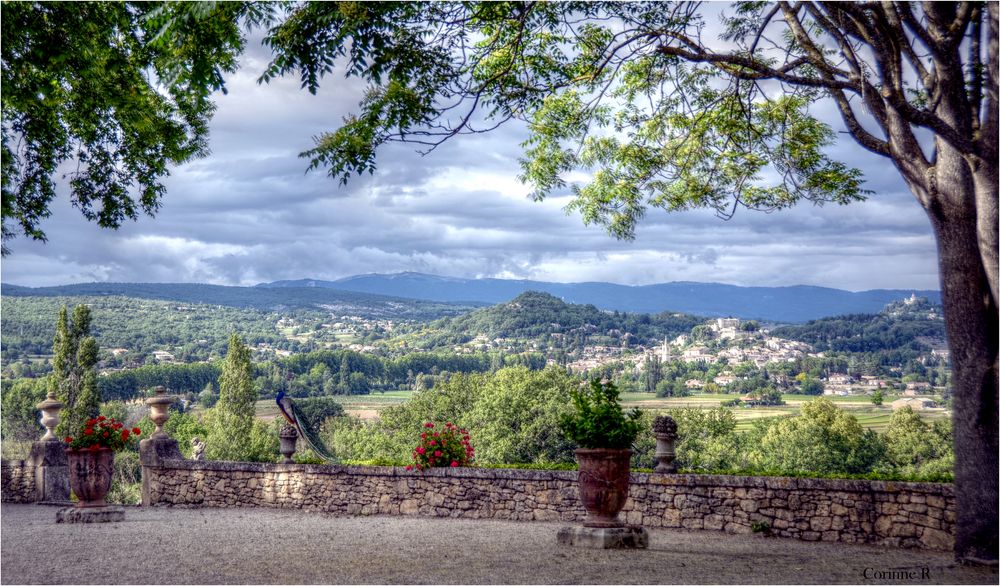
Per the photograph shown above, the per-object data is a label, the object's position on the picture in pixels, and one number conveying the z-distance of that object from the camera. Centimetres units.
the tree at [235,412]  6094
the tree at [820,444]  4622
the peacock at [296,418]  1881
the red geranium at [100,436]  1222
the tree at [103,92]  694
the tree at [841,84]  740
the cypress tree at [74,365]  4684
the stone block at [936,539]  902
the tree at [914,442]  4116
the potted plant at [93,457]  1223
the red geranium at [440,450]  1289
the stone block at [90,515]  1222
